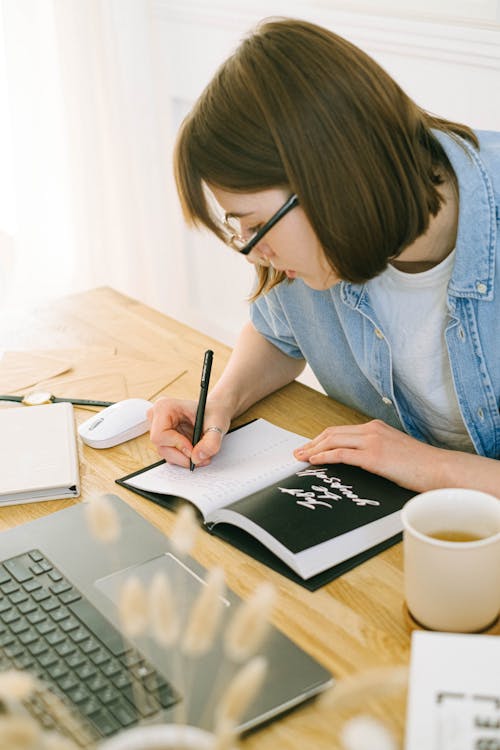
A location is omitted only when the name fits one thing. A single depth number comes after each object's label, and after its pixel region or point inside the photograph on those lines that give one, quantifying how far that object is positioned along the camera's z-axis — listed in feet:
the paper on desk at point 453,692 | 2.22
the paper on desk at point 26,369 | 4.90
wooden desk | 2.78
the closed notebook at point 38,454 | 3.83
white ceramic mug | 2.63
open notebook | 3.26
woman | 3.35
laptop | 2.56
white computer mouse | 4.22
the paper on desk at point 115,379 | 4.76
